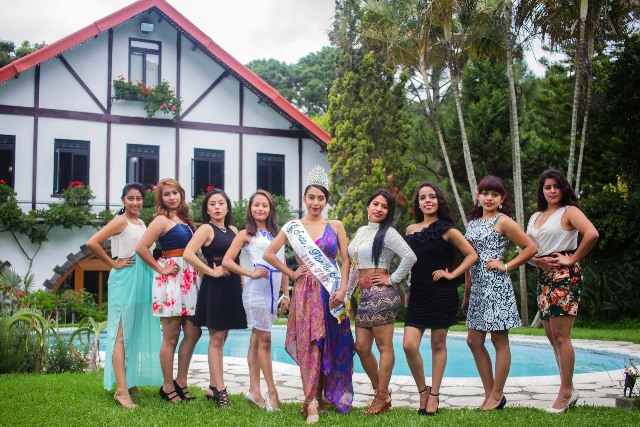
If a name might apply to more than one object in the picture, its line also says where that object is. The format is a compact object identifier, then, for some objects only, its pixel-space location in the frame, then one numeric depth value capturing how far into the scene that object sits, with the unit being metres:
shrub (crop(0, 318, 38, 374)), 6.05
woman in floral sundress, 4.88
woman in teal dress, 4.93
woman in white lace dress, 4.69
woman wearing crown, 4.43
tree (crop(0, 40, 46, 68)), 21.64
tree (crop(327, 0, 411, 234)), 13.74
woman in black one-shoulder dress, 4.41
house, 14.13
